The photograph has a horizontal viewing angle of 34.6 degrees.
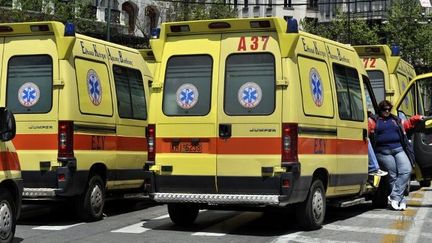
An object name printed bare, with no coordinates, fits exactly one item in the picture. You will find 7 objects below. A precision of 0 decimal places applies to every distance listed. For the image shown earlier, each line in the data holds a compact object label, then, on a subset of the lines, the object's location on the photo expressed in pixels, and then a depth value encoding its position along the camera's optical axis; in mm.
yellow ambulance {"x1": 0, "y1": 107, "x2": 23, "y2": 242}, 7332
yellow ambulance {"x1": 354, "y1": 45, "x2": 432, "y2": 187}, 15219
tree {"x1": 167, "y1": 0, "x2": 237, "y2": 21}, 43500
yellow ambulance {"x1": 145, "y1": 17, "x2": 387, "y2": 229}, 8438
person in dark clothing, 11328
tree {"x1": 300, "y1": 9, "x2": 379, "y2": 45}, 42812
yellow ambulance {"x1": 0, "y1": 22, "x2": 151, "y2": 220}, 9562
